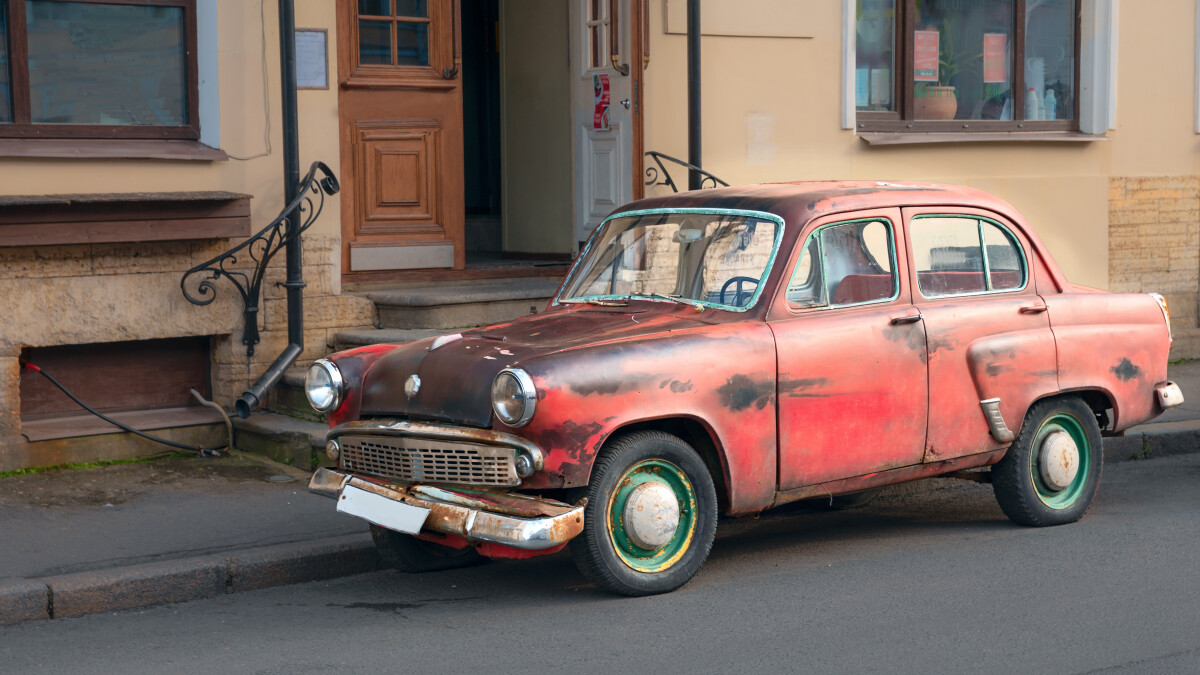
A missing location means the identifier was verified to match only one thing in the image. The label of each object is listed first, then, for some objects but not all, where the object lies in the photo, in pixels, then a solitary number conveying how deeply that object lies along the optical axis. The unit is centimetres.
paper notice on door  1039
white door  1012
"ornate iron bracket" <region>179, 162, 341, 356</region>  840
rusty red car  520
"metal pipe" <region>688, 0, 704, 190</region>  962
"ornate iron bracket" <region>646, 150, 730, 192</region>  973
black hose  816
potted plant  1172
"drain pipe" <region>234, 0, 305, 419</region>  841
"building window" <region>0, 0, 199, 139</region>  816
